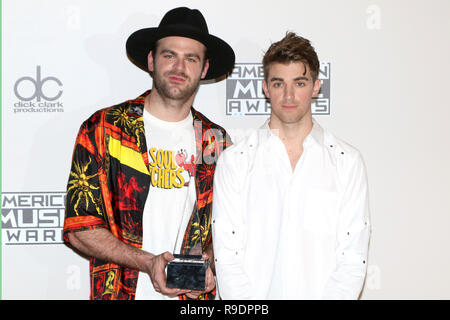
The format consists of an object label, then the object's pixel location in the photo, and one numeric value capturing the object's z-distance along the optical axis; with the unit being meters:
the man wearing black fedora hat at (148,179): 2.36
